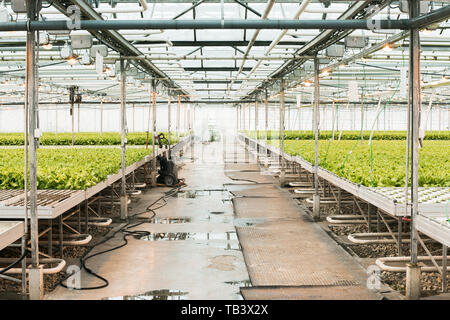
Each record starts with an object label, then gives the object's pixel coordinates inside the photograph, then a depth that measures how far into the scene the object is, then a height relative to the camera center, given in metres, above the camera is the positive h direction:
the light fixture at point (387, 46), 6.06 +1.27
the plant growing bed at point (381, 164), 6.76 -0.44
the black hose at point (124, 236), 5.46 -1.60
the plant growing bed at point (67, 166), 6.72 -0.44
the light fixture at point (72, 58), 8.47 +1.53
